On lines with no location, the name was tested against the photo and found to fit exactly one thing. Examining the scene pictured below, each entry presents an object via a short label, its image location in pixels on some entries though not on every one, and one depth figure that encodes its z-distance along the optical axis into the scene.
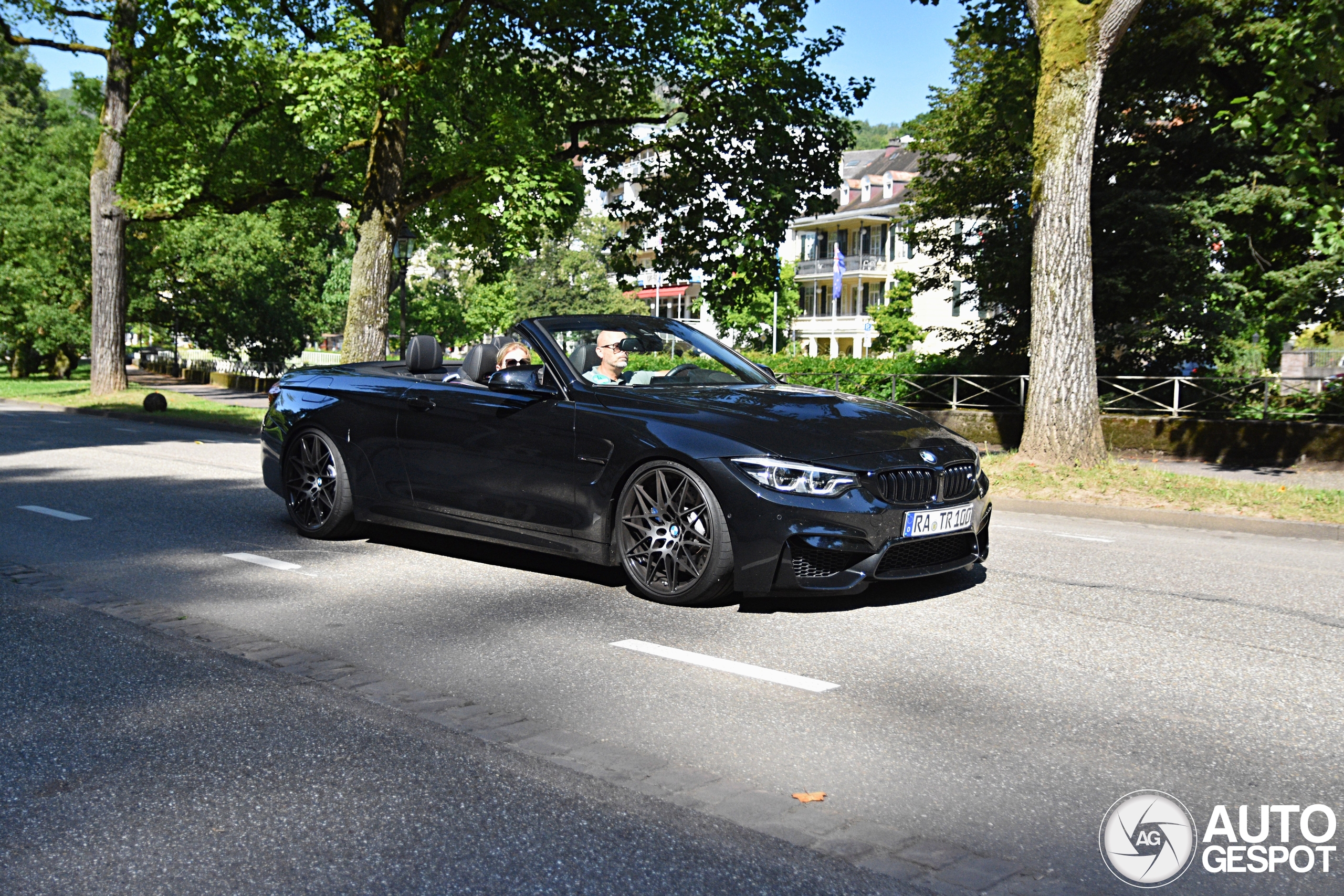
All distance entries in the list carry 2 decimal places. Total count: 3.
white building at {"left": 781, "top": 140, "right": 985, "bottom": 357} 82.44
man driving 7.21
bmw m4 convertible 5.98
